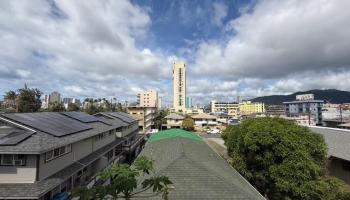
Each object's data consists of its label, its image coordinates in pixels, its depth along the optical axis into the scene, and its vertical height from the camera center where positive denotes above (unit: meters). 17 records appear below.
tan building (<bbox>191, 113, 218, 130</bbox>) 98.56 -4.09
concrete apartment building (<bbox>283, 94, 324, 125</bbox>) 112.88 +2.19
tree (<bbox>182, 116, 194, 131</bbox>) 79.69 -4.76
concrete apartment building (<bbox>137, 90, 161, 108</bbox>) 184.62 +9.41
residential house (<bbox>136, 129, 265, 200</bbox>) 15.19 -4.87
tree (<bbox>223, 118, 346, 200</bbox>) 17.52 -4.00
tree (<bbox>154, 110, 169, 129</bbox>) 97.31 -4.00
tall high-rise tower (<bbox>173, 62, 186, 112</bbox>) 168.50 +16.96
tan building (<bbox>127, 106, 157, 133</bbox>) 85.50 -1.71
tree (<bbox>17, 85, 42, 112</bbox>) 56.66 +2.49
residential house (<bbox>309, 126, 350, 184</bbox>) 25.73 -4.78
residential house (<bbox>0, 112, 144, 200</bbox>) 15.49 -3.35
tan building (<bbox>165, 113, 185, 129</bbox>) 90.44 -4.08
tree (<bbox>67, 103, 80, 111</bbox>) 76.74 +0.97
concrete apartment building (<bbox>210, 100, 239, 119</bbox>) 178.00 -0.80
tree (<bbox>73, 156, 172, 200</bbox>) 5.20 -1.68
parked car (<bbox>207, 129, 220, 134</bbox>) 82.64 -7.38
